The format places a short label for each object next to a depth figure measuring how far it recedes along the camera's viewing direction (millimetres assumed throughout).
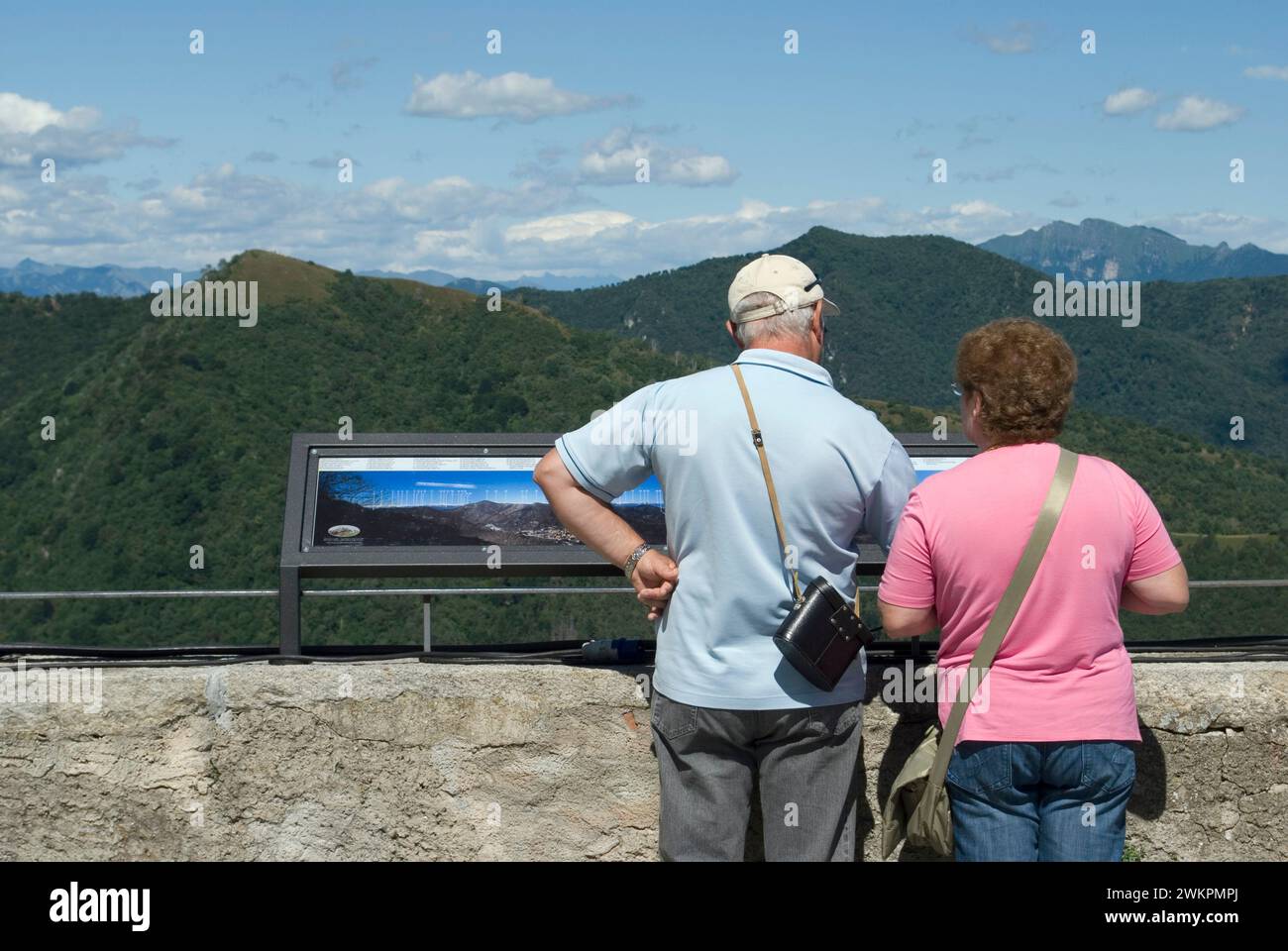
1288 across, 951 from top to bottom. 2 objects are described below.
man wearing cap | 2426
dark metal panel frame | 3375
